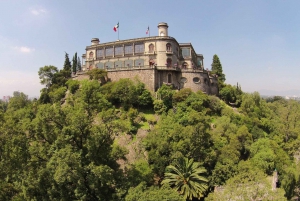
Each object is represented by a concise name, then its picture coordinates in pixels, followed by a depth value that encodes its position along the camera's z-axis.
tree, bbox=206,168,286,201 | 19.12
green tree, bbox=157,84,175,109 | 45.03
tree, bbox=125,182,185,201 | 20.25
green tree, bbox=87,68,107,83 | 49.25
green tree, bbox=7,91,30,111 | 57.12
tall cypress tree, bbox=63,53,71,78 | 67.14
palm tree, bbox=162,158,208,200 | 28.17
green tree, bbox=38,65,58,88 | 56.19
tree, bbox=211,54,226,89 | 63.41
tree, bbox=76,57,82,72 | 74.45
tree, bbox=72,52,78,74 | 69.82
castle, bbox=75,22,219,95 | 49.19
